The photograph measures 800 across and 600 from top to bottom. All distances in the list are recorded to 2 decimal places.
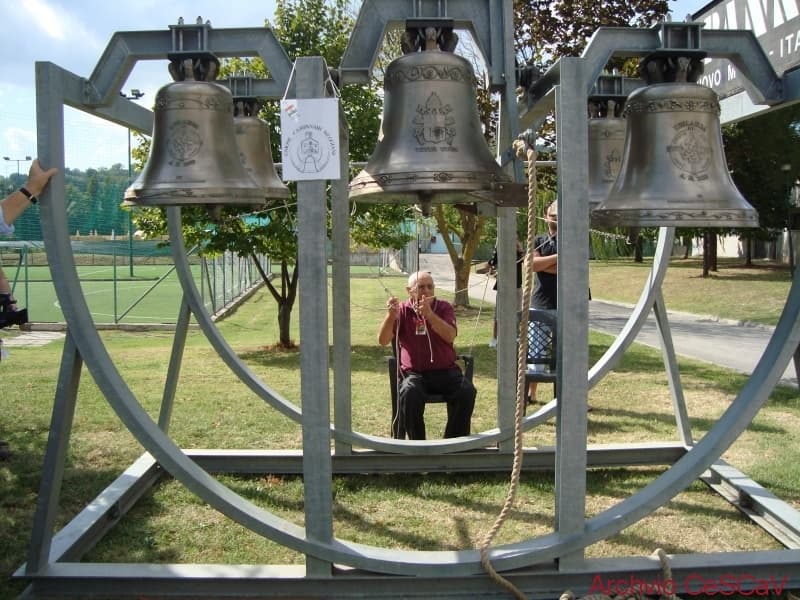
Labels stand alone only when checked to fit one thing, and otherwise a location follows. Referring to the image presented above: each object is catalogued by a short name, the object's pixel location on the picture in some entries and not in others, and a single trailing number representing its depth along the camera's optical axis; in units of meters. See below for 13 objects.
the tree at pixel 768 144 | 16.33
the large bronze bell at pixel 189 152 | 3.22
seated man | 5.25
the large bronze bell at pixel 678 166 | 2.96
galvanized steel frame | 2.91
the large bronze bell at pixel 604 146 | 3.95
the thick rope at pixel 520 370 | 2.87
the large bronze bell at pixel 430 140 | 2.93
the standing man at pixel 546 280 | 6.79
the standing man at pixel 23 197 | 3.07
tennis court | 17.78
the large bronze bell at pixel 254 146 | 3.99
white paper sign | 2.89
